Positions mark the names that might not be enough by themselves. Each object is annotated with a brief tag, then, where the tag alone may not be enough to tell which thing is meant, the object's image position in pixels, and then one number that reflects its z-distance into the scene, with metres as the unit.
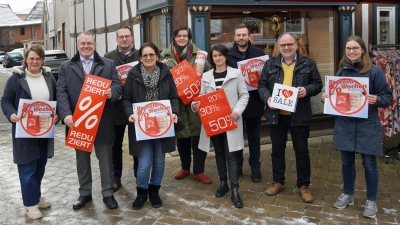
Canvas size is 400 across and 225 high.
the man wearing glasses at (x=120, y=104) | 5.36
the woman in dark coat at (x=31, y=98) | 4.57
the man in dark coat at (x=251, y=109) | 5.68
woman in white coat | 5.05
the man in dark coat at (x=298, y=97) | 4.95
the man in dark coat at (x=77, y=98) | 4.72
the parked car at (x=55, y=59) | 17.47
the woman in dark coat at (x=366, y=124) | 4.53
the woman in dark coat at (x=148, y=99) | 4.80
